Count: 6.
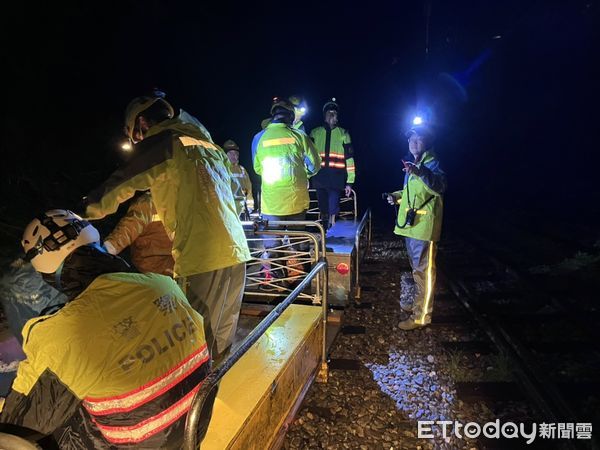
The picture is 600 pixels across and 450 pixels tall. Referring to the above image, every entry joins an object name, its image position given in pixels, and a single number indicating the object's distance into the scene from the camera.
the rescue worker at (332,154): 6.10
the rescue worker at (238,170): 6.83
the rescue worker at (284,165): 4.25
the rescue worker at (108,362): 1.32
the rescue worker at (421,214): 4.36
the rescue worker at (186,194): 2.27
